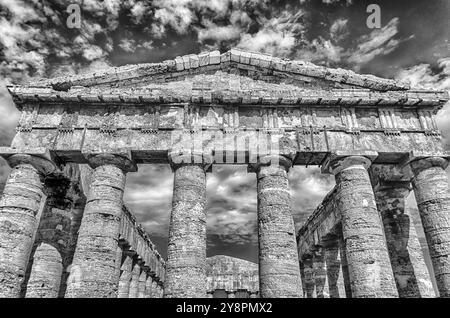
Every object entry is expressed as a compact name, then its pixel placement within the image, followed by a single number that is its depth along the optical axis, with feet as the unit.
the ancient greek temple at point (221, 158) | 33.91
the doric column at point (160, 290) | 88.01
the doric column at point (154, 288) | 81.15
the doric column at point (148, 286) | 73.28
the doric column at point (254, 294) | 88.58
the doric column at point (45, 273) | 39.40
